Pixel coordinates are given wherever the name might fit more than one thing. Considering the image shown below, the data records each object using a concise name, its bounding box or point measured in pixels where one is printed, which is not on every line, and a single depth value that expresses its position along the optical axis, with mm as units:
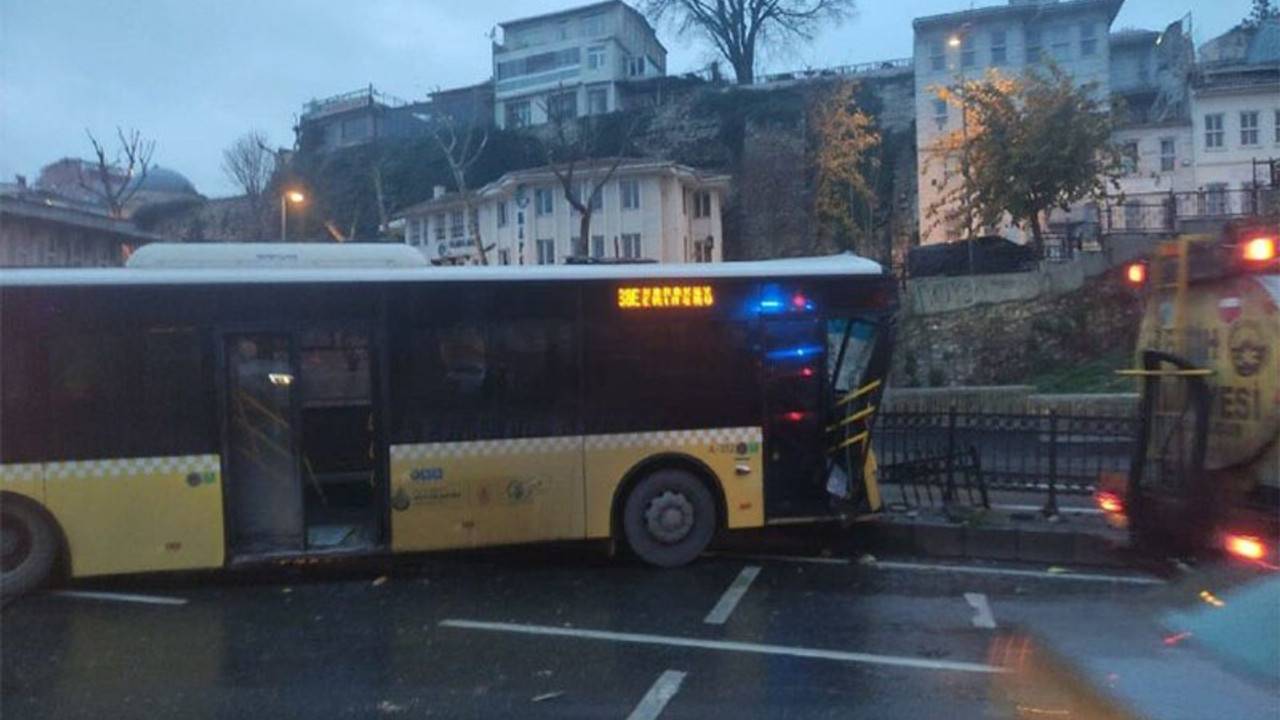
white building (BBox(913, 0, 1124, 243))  52688
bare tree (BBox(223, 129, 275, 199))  54344
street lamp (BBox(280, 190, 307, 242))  35569
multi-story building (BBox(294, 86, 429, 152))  77125
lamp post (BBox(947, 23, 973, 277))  34916
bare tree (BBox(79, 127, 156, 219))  41128
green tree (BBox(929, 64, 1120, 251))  32656
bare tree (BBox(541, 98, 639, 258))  36969
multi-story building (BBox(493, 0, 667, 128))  71750
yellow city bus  9375
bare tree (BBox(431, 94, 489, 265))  63688
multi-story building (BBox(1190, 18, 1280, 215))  45406
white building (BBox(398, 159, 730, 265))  51281
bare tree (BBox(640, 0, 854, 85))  71375
